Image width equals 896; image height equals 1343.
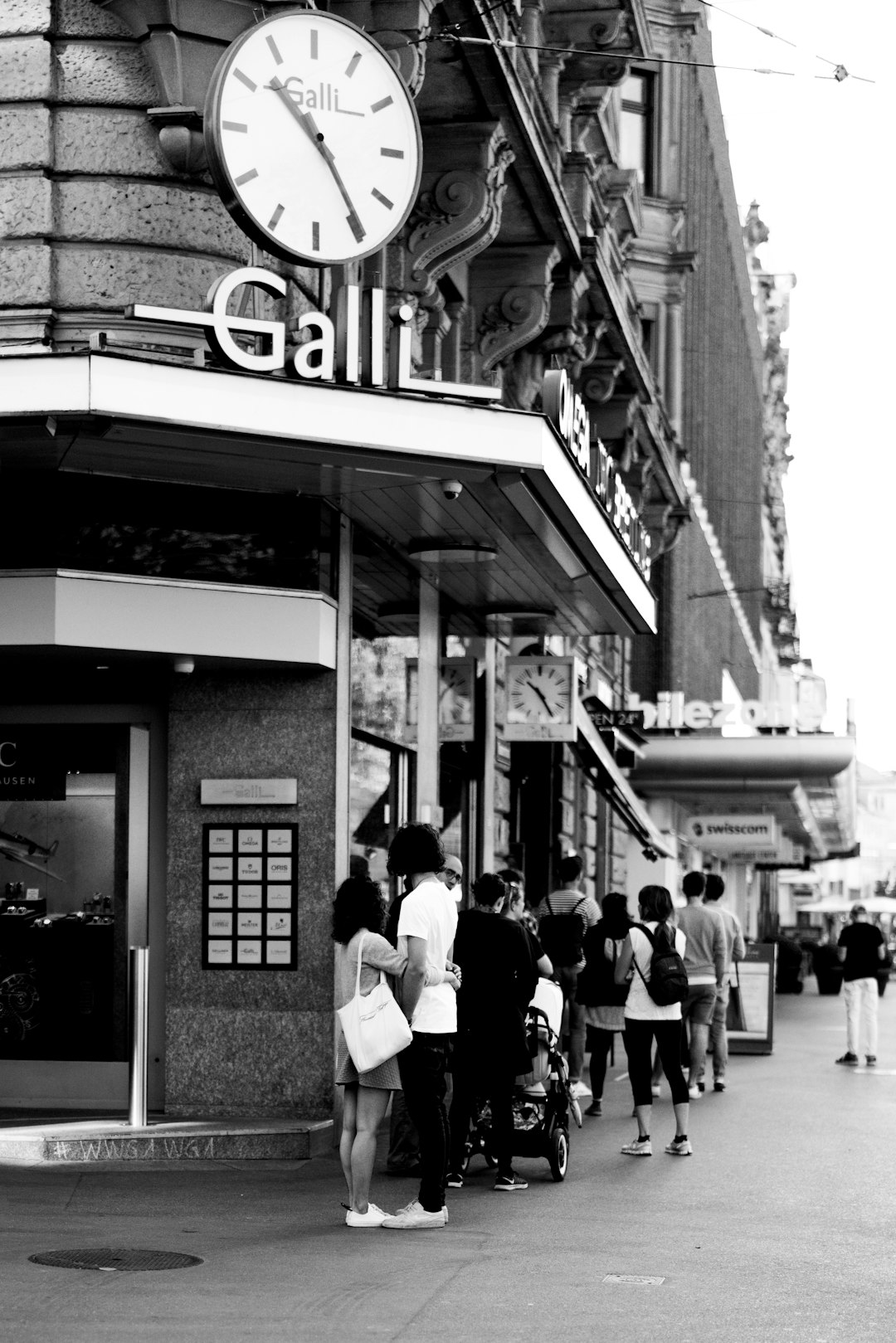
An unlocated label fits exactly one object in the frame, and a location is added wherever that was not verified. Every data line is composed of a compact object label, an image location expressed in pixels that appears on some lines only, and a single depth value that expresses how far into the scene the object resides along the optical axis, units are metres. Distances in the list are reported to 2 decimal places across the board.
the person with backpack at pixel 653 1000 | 12.42
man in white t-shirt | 9.62
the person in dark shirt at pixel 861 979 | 20.61
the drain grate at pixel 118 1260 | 8.55
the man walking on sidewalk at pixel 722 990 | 17.77
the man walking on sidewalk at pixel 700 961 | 17.16
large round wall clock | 12.17
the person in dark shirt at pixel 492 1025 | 11.02
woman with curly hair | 9.59
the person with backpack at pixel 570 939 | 16.56
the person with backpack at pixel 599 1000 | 15.47
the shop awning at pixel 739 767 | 34.53
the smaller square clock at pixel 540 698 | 20.59
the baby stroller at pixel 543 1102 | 11.54
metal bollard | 12.15
